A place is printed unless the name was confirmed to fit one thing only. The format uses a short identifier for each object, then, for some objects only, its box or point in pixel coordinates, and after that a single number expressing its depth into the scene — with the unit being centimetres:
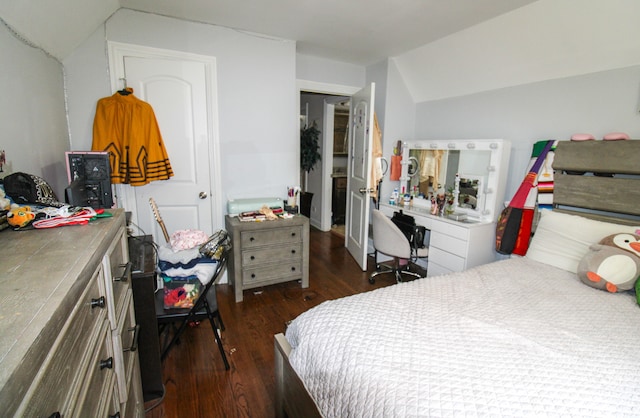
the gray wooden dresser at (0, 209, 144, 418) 46
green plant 490
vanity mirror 276
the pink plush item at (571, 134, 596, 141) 221
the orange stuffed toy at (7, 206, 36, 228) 100
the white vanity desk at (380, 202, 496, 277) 269
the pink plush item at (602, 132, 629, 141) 204
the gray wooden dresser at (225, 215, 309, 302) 270
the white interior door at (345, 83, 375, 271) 323
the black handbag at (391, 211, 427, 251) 304
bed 97
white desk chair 292
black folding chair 178
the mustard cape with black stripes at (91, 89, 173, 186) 243
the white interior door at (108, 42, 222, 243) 261
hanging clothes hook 245
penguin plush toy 171
